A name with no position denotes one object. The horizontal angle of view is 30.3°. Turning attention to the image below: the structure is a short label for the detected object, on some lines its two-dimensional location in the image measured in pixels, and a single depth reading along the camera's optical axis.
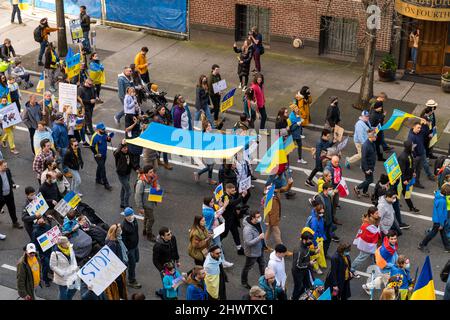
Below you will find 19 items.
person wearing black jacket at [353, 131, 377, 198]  18.75
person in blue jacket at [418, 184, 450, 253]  16.61
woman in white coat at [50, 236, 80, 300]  14.45
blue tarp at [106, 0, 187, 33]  28.84
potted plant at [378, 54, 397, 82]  25.47
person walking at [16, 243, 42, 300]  14.31
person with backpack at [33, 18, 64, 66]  26.23
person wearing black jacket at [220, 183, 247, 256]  16.41
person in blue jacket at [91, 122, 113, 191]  18.97
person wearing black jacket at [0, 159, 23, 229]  17.30
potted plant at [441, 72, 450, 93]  24.78
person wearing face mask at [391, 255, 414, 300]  14.38
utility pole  26.81
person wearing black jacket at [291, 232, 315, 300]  14.75
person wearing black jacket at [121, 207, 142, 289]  15.25
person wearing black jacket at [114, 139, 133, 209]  18.06
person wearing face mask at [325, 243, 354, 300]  14.56
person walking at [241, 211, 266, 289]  15.24
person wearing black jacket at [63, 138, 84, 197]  18.39
